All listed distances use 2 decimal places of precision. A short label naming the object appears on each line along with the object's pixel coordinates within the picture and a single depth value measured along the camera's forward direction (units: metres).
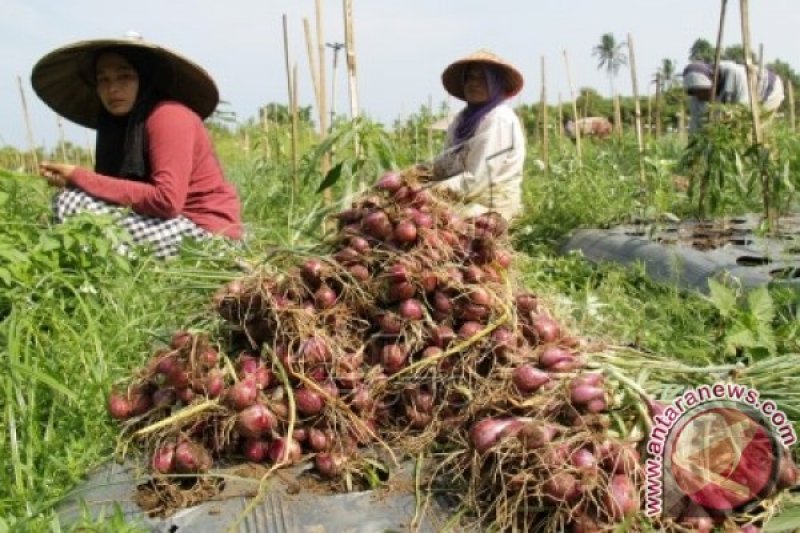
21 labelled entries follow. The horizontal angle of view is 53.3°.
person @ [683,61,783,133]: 5.75
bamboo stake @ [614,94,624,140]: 6.83
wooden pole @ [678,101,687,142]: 8.48
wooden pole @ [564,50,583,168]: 6.19
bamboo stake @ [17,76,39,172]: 7.18
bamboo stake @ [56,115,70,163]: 7.33
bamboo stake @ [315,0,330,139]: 4.04
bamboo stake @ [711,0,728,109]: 4.18
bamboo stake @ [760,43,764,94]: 4.80
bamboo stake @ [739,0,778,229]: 3.64
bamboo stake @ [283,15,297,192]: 4.71
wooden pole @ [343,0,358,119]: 3.51
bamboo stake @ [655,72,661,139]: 6.57
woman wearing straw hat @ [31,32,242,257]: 2.96
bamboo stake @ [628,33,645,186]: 4.81
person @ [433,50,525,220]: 3.64
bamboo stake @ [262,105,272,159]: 6.15
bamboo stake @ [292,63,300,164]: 4.34
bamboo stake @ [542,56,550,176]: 5.88
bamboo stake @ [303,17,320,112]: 4.12
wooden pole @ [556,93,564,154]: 7.39
